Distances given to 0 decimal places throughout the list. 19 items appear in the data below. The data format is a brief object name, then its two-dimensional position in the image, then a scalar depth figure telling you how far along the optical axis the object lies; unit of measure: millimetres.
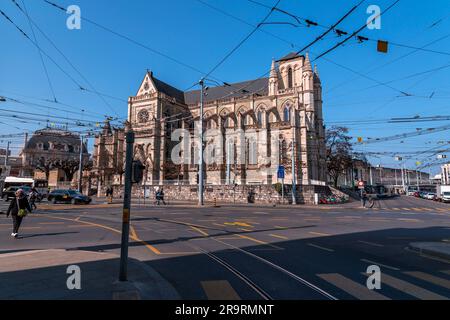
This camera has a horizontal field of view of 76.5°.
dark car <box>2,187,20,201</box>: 35141
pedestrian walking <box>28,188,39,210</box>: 23659
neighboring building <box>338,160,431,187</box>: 100750
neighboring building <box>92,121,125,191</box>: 54531
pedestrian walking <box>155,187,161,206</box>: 31188
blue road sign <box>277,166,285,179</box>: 32078
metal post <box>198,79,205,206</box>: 29141
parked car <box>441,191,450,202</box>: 48406
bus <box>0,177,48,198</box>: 47938
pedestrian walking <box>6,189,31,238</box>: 10352
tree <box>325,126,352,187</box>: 50969
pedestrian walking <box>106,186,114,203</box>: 33472
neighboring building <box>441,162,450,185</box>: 103262
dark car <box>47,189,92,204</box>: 31191
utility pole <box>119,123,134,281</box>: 5059
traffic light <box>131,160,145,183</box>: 5413
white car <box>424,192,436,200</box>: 58938
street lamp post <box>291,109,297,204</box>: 35625
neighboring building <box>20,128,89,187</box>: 62375
